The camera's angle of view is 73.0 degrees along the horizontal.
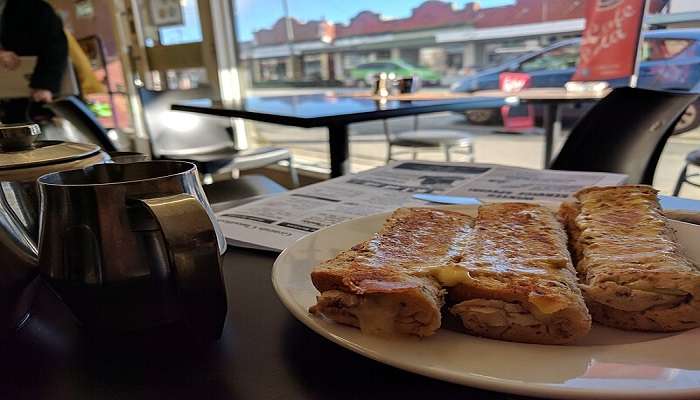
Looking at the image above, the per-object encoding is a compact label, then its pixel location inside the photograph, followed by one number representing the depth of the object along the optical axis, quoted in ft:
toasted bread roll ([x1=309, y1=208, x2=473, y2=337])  1.02
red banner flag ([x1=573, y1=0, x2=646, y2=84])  6.51
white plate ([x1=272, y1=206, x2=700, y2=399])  0.84
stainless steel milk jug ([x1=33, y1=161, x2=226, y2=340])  1.05
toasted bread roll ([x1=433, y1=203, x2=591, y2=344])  1.02
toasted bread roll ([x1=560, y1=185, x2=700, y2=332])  1.05
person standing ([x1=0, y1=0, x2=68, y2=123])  8.43
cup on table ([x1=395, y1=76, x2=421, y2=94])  7.17
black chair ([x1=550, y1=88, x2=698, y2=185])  3.65
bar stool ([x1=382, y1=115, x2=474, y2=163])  7.86
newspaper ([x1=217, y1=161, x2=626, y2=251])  2.11
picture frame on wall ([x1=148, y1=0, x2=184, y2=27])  11.86
